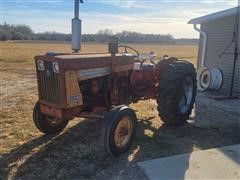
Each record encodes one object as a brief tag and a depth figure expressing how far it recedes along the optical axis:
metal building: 5.65
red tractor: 2.46
